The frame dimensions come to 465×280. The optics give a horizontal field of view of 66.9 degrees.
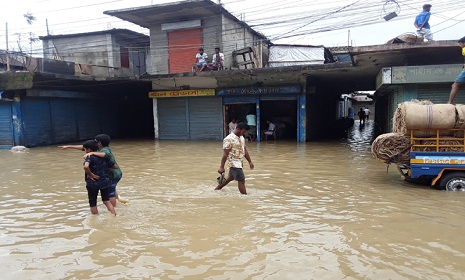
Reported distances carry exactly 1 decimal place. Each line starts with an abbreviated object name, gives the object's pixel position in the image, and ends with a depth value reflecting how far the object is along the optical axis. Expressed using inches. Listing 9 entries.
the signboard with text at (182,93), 718.0
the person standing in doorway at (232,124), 695.1
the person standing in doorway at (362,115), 1150.4
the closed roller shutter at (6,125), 653.3
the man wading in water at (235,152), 254.2
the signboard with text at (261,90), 655.1
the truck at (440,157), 263.7
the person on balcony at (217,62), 668.1
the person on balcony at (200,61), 679.7
